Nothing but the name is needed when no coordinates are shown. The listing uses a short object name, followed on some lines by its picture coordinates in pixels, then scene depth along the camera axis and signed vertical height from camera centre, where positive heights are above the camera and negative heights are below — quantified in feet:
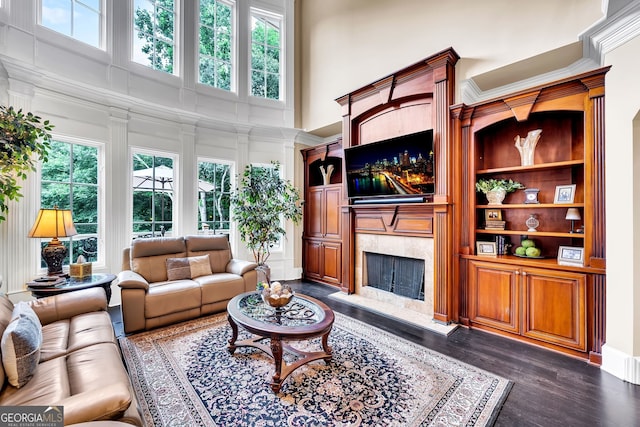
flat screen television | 11.51 +2.05
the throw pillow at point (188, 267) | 11.91 -2.38
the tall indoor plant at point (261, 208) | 15.14 +0.34
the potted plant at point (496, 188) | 10.62 +0.99
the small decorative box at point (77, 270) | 10.09 -2.04
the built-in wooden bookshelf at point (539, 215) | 8.27 -0.08
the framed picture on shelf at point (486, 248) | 10.59 -1.39
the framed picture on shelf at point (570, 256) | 8.74 -1.40
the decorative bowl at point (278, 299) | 7.82 -2.46
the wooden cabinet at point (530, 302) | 8.51 -3.05
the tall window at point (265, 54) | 17.92 +10.70
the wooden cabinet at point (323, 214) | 16.49 -0.02
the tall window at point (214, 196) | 16.35 +1.12
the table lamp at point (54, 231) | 9.38 -0.57
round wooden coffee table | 6.72 -2.90
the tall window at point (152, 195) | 14.24 +1.05
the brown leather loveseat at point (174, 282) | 9.69 -2.80
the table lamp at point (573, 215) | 9.10 -0.08
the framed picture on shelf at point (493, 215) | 10.85 -0.08
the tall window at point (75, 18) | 11.42 +8.59
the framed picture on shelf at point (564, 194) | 9.35 +0.66
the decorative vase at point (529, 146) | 9.93 +2.46
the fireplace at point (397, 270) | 11.96 -2.79
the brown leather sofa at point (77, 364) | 3.65 -2.85
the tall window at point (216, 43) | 16.15 +10.31
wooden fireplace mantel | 11.05 +3.79
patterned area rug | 5.90 -4.35
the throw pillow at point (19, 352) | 4.45 -2.30
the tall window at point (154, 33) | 13.94 +9.54
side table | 8.92 -2.40
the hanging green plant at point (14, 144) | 7.93 +2.13
